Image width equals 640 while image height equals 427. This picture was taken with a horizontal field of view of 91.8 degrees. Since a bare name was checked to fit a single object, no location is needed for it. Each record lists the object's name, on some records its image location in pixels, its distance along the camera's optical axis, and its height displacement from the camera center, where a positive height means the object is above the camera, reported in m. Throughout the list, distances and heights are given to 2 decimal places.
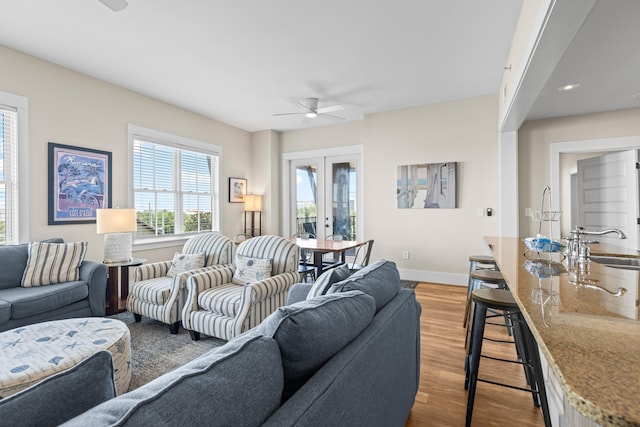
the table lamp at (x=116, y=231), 3.43 -0.20
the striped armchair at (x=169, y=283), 2.84 -0.69
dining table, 3.61 -0.42
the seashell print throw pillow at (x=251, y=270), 2.92 -0.55
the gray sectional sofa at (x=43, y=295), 2.46 -0.70
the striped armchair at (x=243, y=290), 2.50 -0.69
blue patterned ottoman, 1.54 -0.77
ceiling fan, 4.40 +1.55
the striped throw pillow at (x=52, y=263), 2.85 -0.47
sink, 2.41 -0.39
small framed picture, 5.82 +0.45
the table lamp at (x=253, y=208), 6.04 +0.09
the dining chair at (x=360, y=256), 5.33 -0.79
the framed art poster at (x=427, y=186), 4.70 +0.41
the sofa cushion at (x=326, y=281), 1.57 -0.36
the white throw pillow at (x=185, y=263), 3.25 -0.53
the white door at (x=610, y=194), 3.98 +0.24
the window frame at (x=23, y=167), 3.17 +0.48
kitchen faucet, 1.80 -0.21
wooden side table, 3.37 -0.79
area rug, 2.25 -1.14
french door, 5.76 +0.32
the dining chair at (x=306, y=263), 3.74 -0.69
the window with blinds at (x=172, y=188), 4.39 +0.39
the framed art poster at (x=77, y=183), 3.43 +0.36
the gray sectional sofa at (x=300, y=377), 0.57 -0.40
